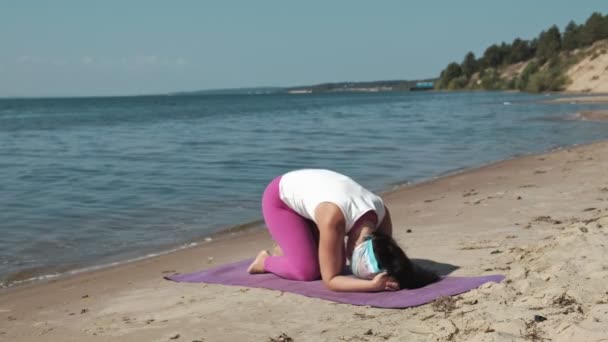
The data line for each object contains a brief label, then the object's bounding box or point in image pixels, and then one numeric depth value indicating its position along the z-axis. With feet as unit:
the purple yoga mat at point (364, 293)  16.65
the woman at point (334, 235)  17.66
